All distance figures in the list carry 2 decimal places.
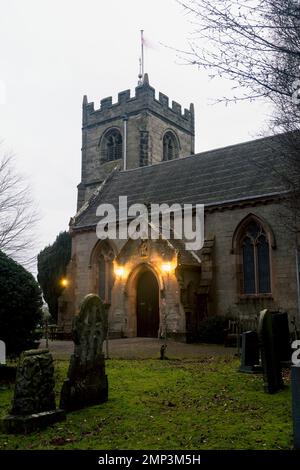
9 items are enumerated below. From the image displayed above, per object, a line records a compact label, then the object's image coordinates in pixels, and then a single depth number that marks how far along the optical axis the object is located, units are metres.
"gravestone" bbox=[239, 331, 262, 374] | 9.98
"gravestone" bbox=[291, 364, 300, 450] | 4.89
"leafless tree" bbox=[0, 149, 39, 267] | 21.36
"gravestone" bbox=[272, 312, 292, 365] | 10.14
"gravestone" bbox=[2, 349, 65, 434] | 5.75
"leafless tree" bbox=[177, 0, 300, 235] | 6.83
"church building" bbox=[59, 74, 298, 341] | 18.48
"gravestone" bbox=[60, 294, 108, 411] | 6.86
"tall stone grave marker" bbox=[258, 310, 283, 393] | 7.89
